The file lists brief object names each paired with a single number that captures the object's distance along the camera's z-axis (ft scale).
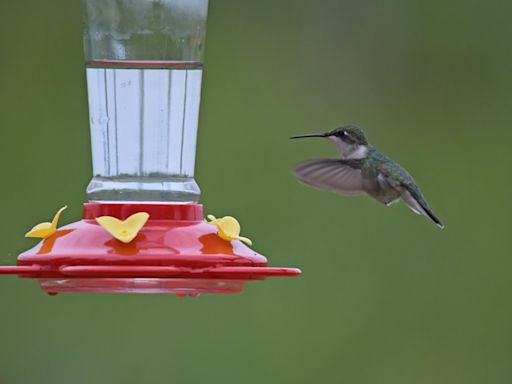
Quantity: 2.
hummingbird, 26.76
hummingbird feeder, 19.13
